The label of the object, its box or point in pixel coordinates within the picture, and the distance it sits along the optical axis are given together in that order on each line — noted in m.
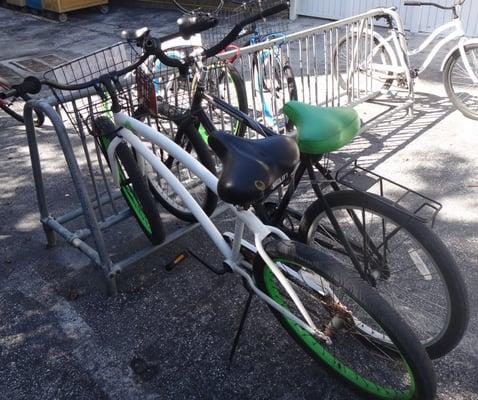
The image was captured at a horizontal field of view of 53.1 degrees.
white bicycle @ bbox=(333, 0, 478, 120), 4.66
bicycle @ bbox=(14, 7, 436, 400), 1.85
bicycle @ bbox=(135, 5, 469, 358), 2.01
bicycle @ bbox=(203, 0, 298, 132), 4.20
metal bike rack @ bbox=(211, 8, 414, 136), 4.06
